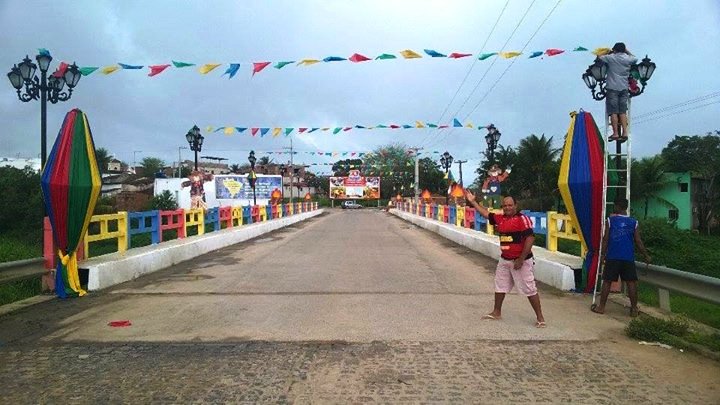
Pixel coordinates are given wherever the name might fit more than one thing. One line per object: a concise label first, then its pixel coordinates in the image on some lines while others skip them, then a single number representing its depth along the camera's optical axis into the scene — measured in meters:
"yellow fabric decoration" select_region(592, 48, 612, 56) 10.65
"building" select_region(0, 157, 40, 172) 71.12
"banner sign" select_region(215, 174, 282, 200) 55.38
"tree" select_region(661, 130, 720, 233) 38.91
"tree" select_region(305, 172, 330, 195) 101.56
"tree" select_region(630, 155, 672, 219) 38.38
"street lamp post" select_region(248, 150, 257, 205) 33.94
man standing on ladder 8.33
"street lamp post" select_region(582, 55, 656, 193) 8.67
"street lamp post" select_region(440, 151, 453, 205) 38.28
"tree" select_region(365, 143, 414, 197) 82.38
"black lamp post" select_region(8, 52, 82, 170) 12.84
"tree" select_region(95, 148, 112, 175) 86.59
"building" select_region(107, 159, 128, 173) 108.99
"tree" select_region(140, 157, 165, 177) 104.88
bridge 4.50
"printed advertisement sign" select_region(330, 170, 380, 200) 76.38
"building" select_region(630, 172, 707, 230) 39.25
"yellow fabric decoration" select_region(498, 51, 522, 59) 12.92
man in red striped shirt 6.57
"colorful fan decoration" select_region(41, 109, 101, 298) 8.23
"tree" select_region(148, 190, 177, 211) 33.52
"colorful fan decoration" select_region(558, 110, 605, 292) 8.10
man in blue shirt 7.08
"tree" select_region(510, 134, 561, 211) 43.91
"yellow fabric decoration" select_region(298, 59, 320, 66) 13.24
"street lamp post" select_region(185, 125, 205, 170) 22.27
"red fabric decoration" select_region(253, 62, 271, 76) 13.13
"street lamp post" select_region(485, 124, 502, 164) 23.42
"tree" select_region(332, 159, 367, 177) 90.44
